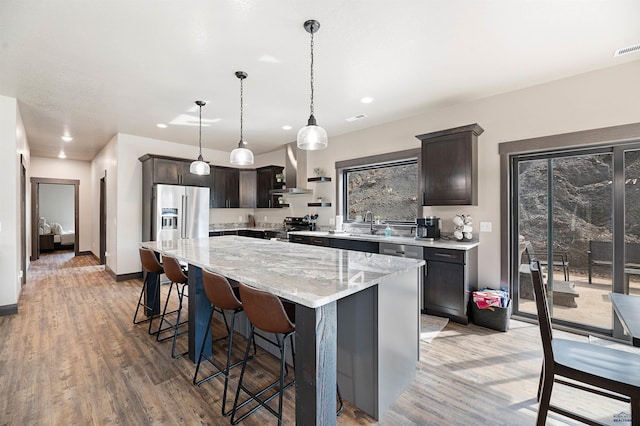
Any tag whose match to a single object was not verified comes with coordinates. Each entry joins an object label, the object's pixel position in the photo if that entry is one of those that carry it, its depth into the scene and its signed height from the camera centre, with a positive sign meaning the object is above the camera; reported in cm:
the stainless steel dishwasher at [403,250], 356 -48
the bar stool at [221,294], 190 -54
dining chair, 141 -80
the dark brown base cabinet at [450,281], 325 -80
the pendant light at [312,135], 229 +62
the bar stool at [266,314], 154 -56
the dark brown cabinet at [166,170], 511 +80
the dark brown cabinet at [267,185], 628 +61
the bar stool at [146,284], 298 -81
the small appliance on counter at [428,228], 377 -20
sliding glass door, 298 -19
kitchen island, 142 -63
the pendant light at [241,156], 313 +62
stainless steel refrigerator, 502 +3
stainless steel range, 549 -21
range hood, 552 +81
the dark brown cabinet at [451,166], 345 +58
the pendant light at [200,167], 372 +60
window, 446 +43
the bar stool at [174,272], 259 -54
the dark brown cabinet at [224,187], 616 +57
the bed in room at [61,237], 905 -74
